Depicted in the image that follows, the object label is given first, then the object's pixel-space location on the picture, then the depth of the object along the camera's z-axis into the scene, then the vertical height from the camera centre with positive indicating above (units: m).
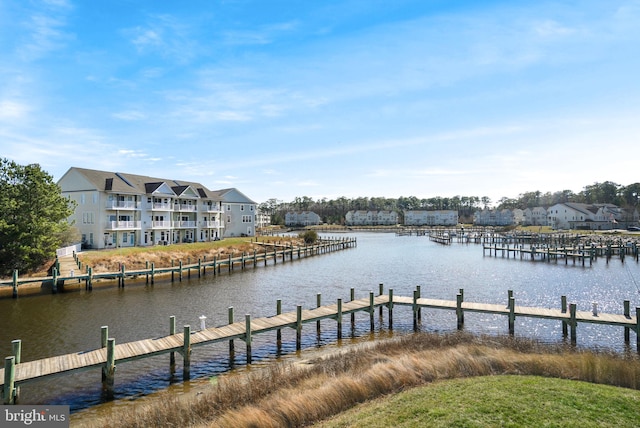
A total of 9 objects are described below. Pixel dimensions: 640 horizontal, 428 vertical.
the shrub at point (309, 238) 78.44 -4.48
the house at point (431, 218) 180.12 -1.53
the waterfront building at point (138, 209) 48.03 +1.27
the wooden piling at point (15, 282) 30.55 -4.99
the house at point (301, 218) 181.62 -0.94
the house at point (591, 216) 114.94 -1.27
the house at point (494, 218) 164.35 -1.86
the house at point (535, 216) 144.25 -1.09
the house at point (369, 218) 187.57 -1.20
